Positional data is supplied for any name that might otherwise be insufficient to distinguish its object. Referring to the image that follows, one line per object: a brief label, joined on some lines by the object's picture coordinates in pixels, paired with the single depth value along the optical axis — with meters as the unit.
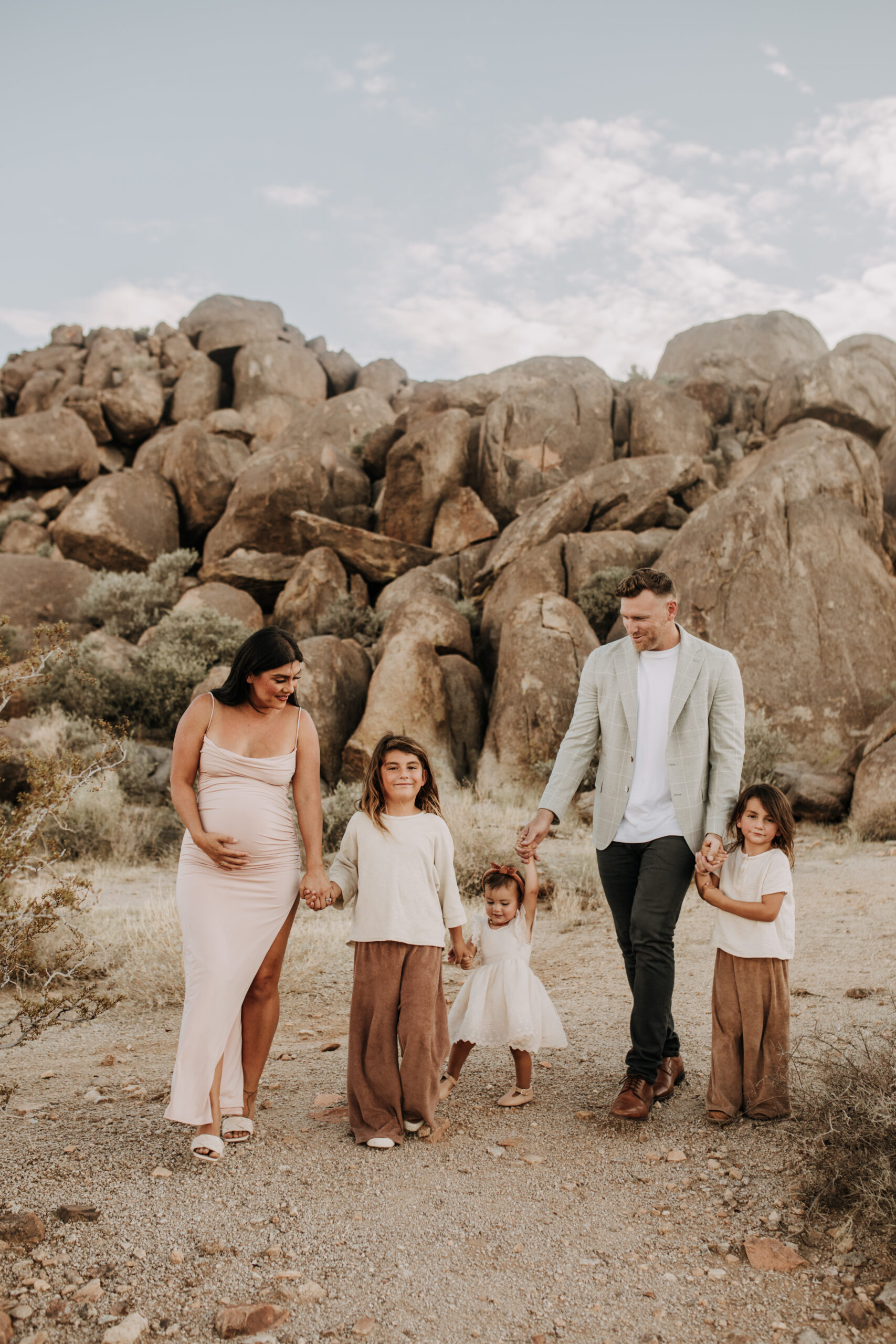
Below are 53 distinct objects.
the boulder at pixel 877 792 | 10.64
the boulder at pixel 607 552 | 16.81
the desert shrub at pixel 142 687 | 15.68
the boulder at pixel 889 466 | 17.84
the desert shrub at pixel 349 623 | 17.72
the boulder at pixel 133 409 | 27.36
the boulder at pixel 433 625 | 15.65
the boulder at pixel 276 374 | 30.50
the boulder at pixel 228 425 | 26.98
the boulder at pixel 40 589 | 18.86
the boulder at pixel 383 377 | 33.19
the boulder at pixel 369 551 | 19.72
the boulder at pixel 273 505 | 20.97
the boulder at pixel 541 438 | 20.73
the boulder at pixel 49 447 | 24.84
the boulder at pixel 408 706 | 14.12
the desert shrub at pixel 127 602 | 18.97
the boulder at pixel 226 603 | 18.67
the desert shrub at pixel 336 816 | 11.67
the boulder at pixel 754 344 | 27.66
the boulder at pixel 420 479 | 20.73
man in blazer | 3.85
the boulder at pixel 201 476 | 22.86
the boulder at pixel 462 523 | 20.06
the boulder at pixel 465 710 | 14.91
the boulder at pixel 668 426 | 21.47
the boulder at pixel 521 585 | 16.61
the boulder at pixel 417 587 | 18.42
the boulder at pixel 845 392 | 21.16
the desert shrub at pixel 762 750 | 12.07
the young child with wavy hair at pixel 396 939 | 3.73
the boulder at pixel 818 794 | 11.39
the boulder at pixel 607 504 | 18.12
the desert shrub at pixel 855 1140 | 2.88
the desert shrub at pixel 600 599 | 16.17
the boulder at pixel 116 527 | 21.67
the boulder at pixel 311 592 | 18.69
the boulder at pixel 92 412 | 26.98
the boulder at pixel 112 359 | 30.86
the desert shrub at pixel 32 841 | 3.95
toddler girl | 3.97
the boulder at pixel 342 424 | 24.42
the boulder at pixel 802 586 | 13.69
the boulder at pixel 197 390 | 29.03
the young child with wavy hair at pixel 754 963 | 3.70
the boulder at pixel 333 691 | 14.44
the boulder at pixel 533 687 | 13.99
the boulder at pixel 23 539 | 23.33
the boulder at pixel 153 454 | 25.23
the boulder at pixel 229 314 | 33.28
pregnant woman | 3.54
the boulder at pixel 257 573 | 19.97
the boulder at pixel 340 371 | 33.41
